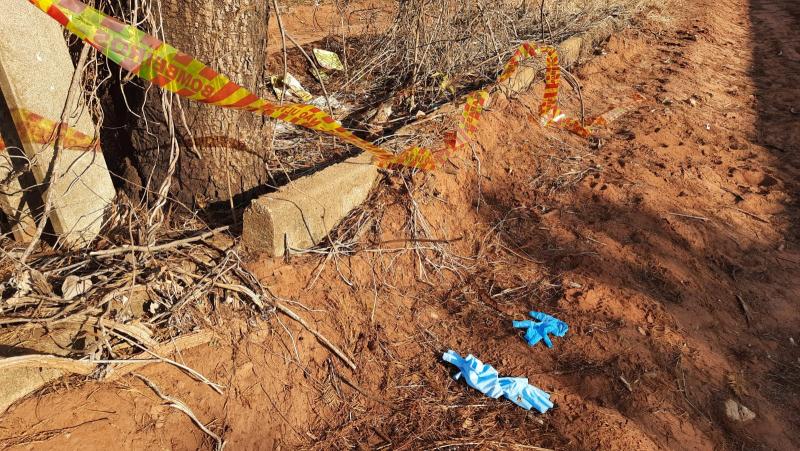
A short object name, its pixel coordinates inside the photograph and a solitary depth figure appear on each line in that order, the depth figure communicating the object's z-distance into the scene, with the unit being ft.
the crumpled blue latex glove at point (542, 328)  9.80
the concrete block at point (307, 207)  9.34
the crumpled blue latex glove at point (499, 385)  8.75
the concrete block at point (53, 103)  8.12
